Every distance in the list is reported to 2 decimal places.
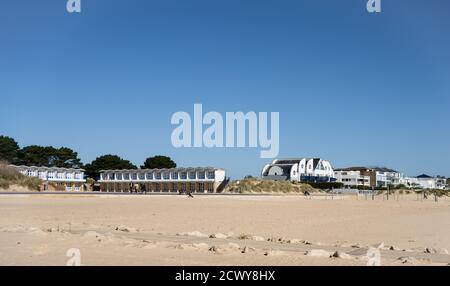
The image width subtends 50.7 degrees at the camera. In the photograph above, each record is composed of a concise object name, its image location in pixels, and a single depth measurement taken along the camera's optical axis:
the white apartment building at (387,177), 158.75
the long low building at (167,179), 83.06
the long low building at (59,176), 78.38
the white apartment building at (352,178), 145.00
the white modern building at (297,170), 118.06
